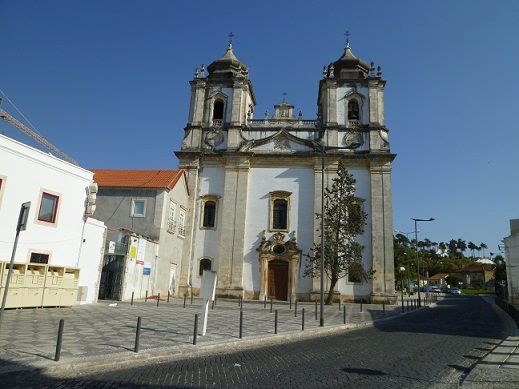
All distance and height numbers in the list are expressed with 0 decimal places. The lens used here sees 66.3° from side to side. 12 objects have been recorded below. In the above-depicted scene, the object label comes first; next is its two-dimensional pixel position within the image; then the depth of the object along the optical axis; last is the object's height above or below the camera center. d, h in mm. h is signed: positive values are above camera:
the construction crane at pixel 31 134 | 40388 +15375
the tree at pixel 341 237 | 28188 +3735
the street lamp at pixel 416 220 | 35919 +6429
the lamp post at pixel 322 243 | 16591 +1862
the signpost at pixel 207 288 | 11164 -149
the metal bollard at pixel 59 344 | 7161 -1224
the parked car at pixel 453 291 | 79619 +649
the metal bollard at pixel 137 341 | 8359 -1279
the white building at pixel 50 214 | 16812 +2764
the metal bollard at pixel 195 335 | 9609 -1253
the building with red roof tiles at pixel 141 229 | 23797 +3538
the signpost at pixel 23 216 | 7800 +1108
